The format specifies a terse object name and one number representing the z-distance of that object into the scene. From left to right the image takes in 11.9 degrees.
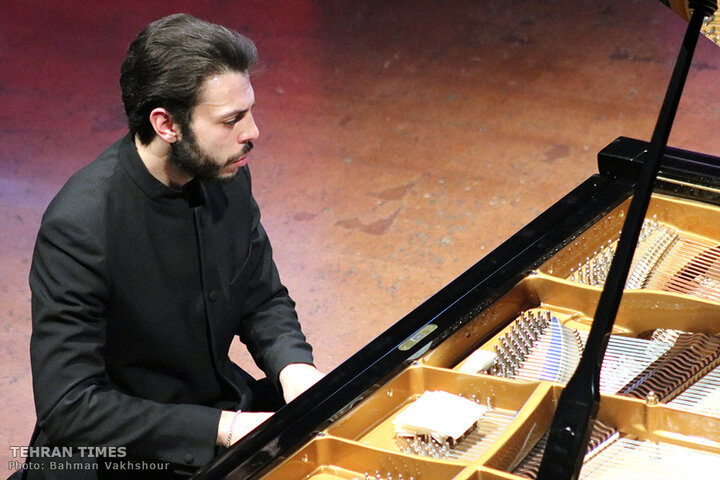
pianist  5.39
